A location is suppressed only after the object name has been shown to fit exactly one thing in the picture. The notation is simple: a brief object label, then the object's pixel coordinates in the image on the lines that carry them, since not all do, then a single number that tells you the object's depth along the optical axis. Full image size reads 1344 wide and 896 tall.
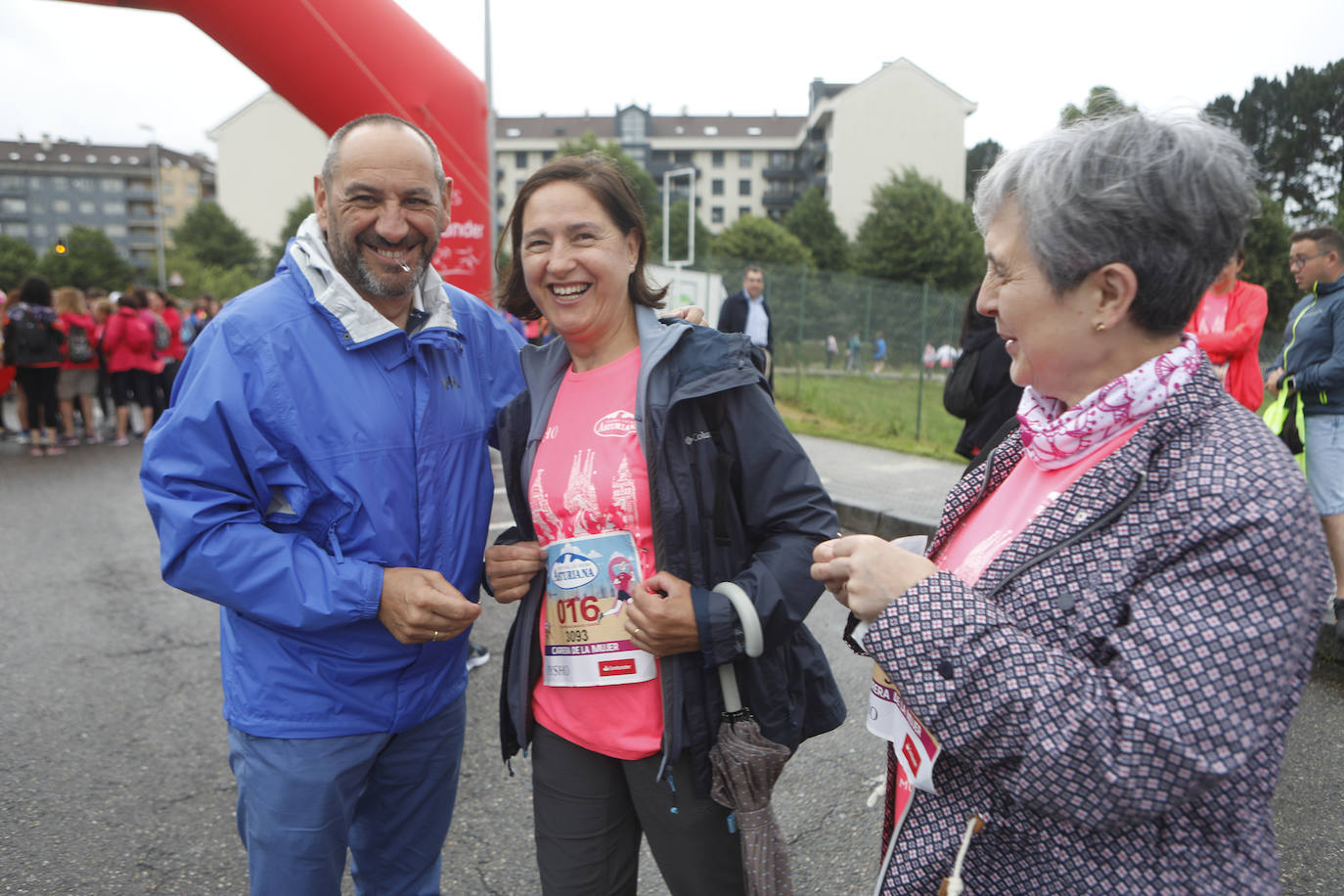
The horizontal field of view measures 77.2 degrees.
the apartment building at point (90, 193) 93.06
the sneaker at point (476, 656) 4.43
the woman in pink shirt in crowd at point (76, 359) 11.38
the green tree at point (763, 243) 45.53
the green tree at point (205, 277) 51.66
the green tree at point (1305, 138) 36.41
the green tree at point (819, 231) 50.66
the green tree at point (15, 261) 58.59
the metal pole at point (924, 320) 16.88
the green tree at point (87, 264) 55.44
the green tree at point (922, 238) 38.06
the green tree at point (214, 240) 63.66
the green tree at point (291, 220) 59.81
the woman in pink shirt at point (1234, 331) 4.94
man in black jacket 10.25
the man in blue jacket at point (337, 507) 1.73
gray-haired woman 0.99
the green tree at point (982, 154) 65.88
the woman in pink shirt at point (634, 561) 1.72
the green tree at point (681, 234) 54.74
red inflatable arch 4.79
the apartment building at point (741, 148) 60.94
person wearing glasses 4.67
